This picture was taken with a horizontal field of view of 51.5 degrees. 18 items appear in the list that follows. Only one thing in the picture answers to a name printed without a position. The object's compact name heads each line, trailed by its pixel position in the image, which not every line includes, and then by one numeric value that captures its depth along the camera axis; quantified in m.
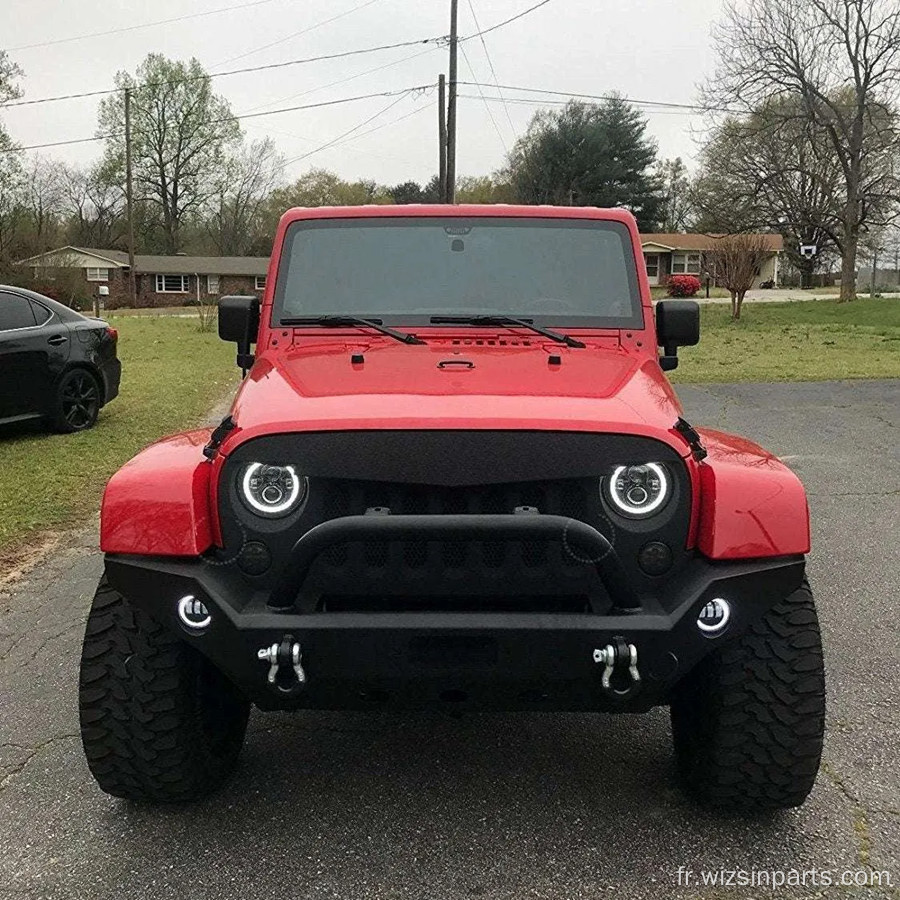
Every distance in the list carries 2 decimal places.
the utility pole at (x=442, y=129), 29.75
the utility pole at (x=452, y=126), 27.95
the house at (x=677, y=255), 64.50
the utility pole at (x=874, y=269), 48.28
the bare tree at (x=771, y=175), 34.19
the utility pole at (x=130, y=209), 45.78
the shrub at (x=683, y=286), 47.81
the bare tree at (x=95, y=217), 65.31
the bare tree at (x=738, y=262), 27.69
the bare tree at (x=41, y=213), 45.41
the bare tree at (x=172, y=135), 61.12
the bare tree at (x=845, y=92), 33.38
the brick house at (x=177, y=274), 60.47
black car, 8.26
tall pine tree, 59.00
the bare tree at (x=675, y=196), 72.22
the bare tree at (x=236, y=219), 67.31
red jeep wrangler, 2.32
